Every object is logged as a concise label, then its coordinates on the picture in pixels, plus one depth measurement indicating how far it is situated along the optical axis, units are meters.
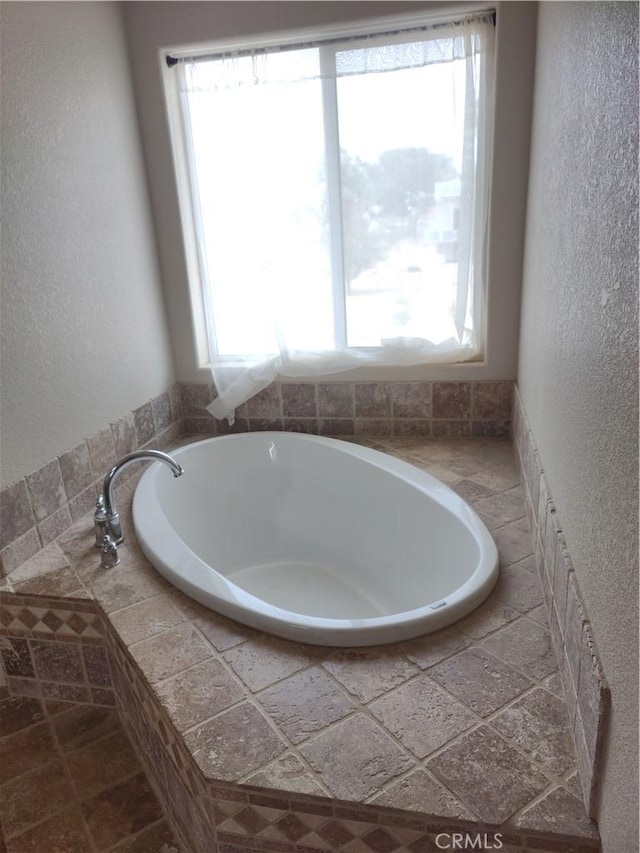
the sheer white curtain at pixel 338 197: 2.18
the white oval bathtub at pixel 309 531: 1.69
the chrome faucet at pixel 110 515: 1.77
